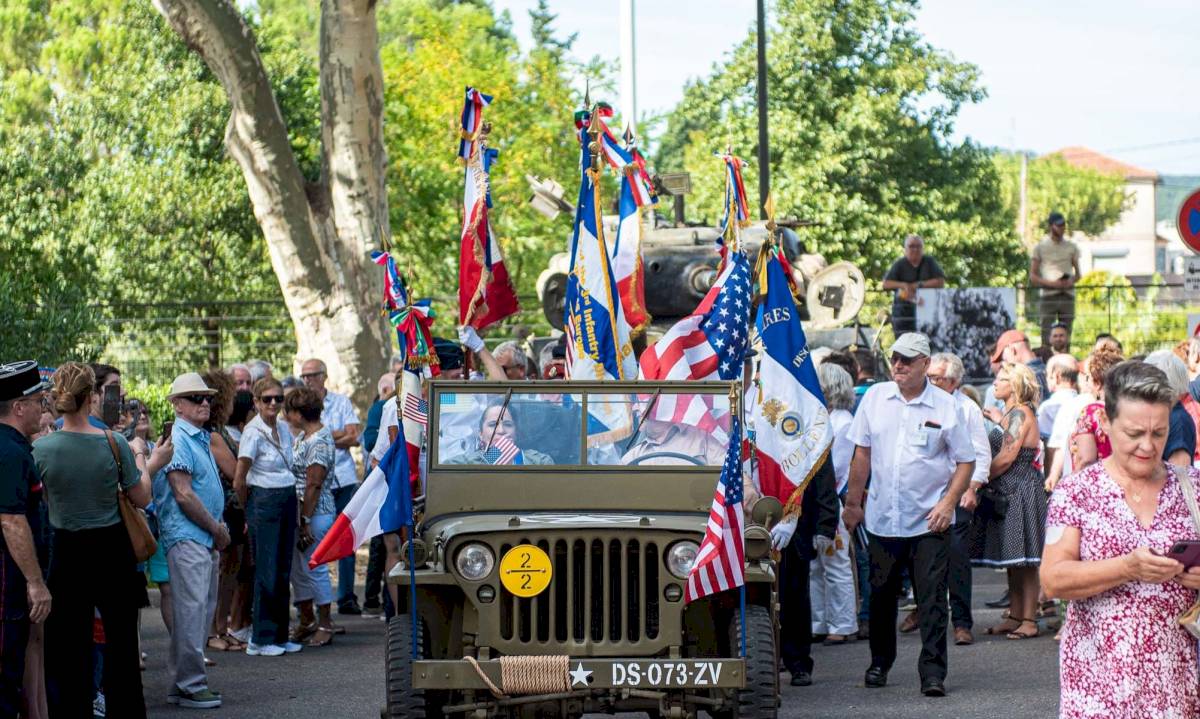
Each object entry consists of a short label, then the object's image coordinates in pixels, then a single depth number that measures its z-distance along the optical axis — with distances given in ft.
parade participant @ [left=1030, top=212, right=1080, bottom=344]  78.23
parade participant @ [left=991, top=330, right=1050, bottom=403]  52.75
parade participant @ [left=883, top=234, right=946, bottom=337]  73.10
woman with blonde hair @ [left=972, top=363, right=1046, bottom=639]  43.60
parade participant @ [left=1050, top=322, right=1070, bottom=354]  65.28
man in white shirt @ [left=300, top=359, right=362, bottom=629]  49.52
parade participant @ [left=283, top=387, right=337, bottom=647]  44.21
